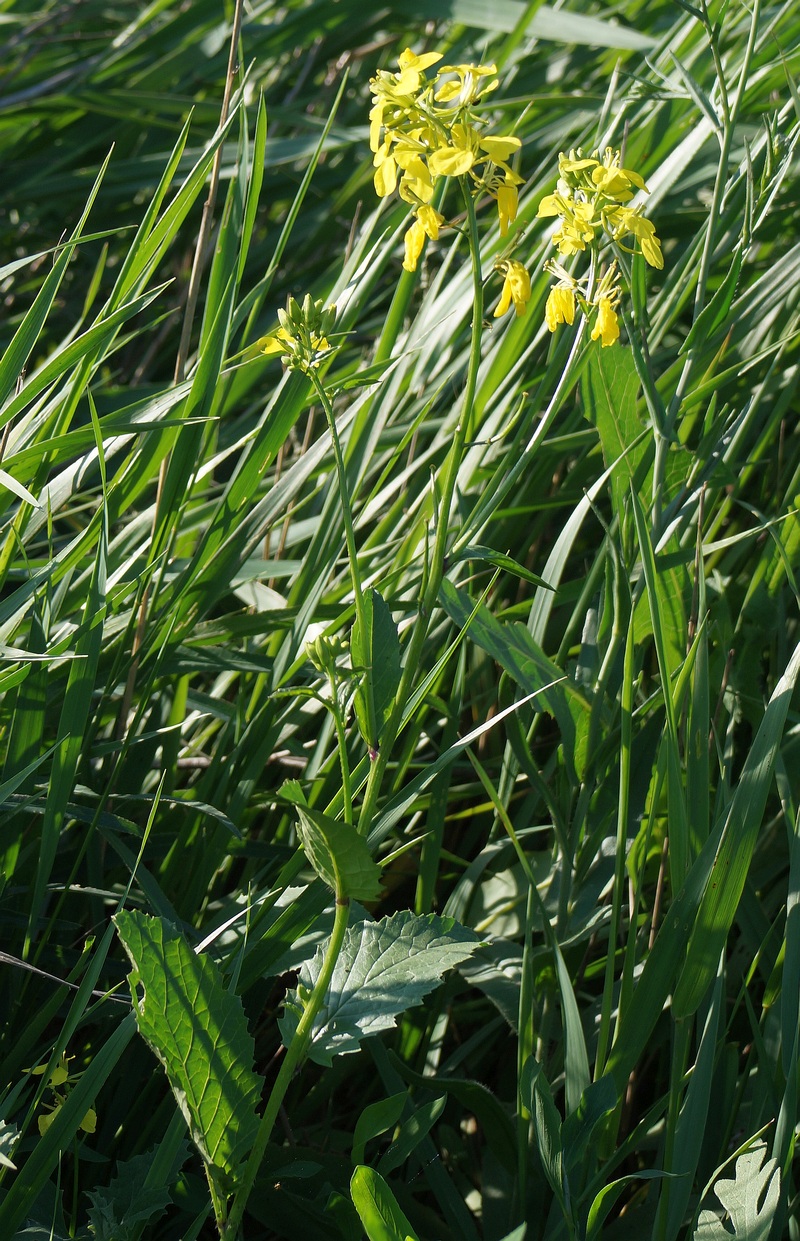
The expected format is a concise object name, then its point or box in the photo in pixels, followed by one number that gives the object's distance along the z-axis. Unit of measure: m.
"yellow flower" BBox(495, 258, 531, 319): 1.55
